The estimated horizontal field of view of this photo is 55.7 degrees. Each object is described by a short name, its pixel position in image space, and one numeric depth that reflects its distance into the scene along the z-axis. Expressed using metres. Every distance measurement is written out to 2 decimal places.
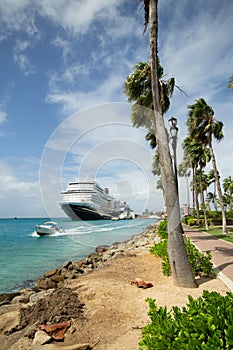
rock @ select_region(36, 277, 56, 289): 8.79
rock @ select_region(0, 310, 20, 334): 4.67
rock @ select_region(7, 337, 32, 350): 3.74
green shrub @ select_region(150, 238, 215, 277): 6.48
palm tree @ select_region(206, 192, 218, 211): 60.97
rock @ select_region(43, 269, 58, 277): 10.88
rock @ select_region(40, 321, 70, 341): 3.78
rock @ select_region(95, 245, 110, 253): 17.60
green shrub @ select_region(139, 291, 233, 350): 1.98
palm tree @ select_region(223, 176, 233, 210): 50.28
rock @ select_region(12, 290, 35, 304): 7.25
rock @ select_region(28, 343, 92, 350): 3.28
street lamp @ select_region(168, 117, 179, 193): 8.25
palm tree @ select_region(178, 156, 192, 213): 54.33
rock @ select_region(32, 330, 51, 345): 3.62
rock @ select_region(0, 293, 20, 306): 7.55
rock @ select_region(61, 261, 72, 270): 11.78
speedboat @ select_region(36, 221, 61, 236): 36.62
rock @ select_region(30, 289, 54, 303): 7.05
